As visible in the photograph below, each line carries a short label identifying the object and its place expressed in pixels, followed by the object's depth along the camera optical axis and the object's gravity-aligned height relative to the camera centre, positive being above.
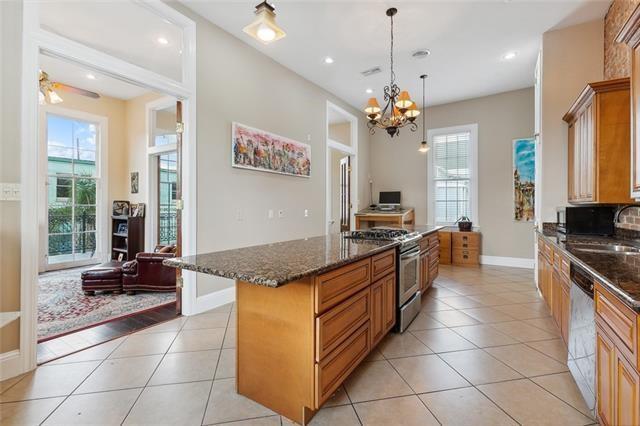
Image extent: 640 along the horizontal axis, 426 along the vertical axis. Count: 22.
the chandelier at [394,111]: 3.22 +1.15
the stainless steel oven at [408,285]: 2.66 -0.73
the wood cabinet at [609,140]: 2.50 +0.63
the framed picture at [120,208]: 6.02 +0.05
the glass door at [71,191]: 5.50 +0.38
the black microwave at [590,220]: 3.02 -0.09
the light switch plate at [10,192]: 1.99 +0.13
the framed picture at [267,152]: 3.75 +0.86
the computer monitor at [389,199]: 6.76 +0.29
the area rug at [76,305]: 2.89 -1.14
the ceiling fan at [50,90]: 3.49 +1.58
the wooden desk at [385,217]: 6.03 -0.13
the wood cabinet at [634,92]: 1.92 +0.83
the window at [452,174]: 6.12 +0.81
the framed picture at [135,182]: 6.09 +0.61
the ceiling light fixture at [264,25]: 1.96 +1.27
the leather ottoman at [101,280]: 3.85 -0.93
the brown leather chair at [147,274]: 3.87 -0.86
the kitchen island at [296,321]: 1.53 -0.64
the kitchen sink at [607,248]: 2.22 -0.29
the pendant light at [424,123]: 6.52 +2.01
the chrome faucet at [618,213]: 2.89 -0.01
